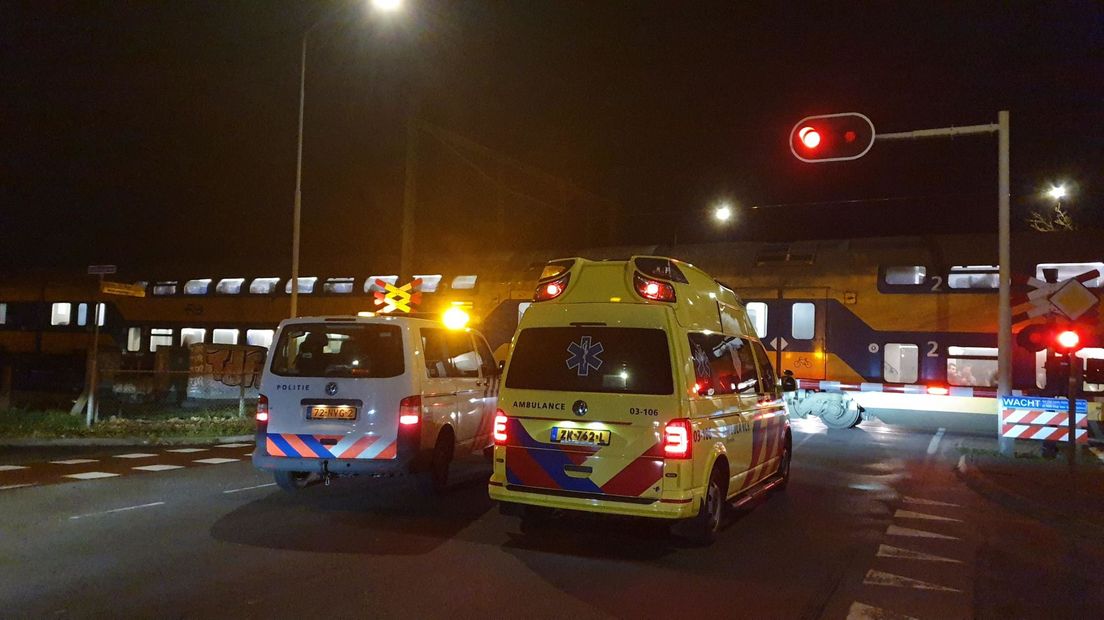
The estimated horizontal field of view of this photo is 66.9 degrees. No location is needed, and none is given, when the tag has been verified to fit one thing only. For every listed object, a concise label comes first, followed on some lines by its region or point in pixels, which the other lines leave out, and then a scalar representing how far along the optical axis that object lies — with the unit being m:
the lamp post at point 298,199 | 18.59
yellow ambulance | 7.00
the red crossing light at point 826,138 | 11.63
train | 16.45
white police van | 8.96
